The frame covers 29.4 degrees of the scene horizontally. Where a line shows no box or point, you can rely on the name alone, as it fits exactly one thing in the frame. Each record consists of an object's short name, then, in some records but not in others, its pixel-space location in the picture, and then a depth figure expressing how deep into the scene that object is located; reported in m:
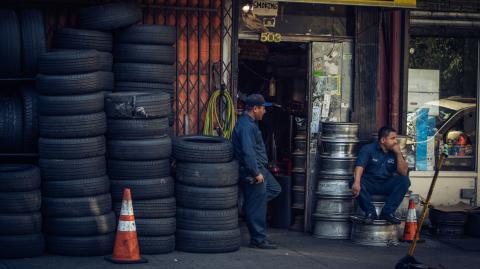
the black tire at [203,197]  10.86
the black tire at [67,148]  10.35
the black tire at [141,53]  11.39
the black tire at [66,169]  10.33
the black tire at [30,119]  10.79
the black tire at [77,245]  10.22
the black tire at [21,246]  9.89
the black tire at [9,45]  11.02
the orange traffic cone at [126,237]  9.92
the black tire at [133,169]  10.61
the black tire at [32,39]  11.11
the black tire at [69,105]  10.38
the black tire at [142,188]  10.59
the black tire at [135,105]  10.55
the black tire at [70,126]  10.36
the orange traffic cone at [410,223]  12.74
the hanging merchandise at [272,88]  14.73
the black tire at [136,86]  11.45
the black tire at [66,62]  10.44
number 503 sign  12.73
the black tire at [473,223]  13.48
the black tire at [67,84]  10.41
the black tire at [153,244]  10.59
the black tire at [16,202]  9.96
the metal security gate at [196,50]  12.27
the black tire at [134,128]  10.59
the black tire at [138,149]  10.57
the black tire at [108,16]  11.17
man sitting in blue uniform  12.33
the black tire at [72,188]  10.31
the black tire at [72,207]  10.26
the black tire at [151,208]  10.62
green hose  12.41
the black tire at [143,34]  11.38
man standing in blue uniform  11.16
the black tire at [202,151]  10.84
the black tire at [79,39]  11.08
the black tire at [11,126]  10.78
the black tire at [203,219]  10.84
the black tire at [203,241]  10.81
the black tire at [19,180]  9.95
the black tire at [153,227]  10.59
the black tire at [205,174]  10.84
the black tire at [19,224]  9.90
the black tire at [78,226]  10.21
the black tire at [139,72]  11.44
